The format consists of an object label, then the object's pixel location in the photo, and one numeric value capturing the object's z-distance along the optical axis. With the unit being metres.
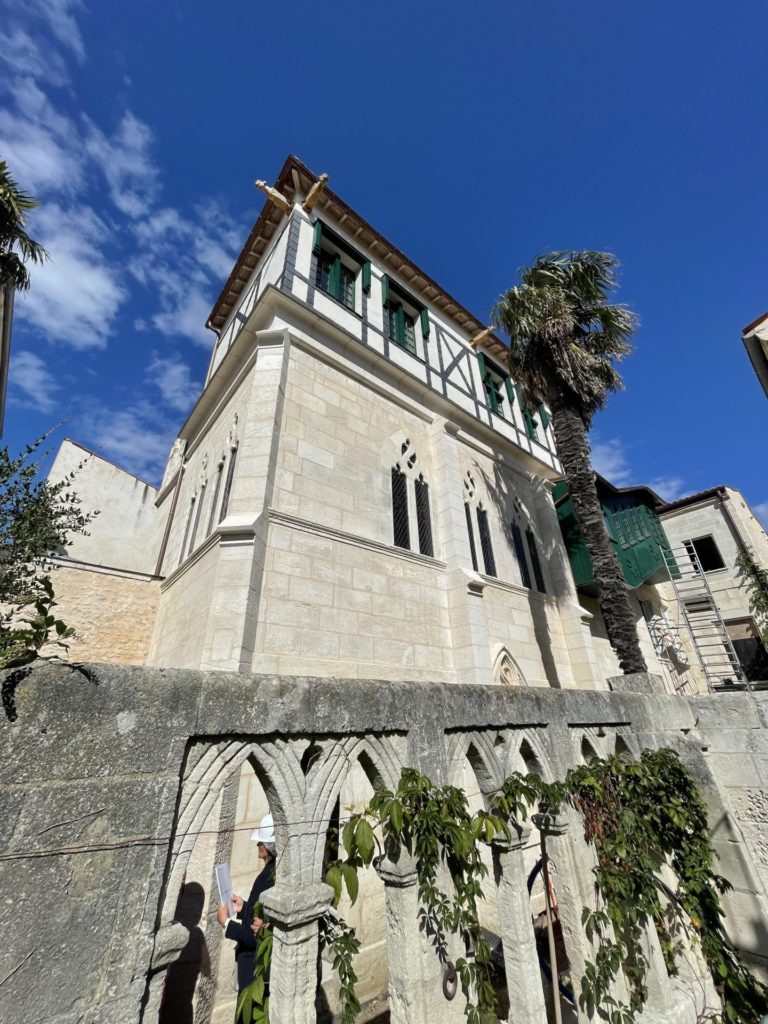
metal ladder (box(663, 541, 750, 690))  16.50
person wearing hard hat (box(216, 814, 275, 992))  3.29
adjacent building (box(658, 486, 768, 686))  17.20
